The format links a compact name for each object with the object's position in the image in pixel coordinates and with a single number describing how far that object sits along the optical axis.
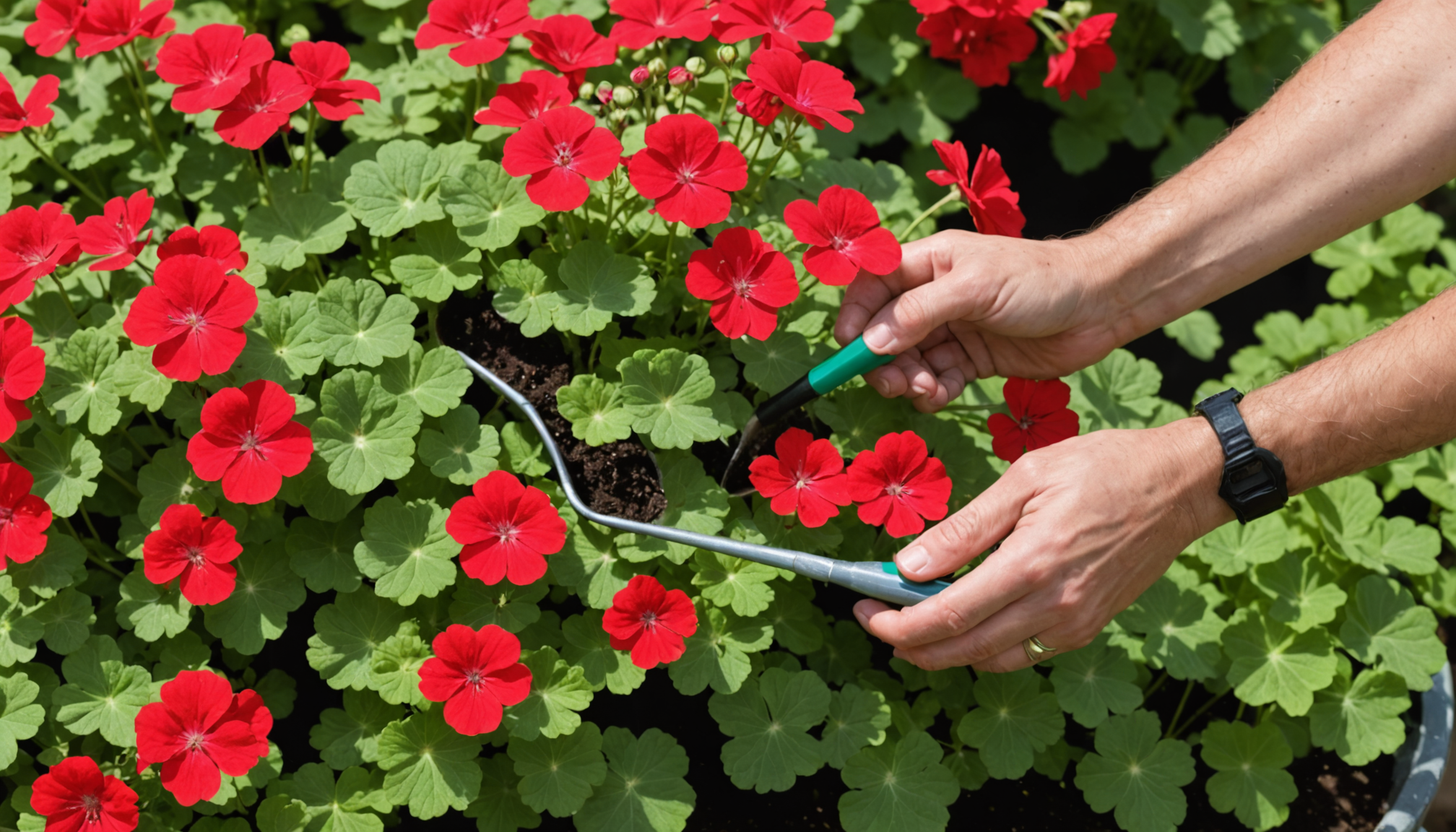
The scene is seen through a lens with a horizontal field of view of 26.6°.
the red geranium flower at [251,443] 1.24
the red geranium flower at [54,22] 1.33
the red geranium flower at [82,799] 1.24
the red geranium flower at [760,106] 1.31
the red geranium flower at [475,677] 1.25
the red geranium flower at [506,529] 1.26
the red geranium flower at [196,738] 1.24
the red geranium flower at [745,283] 1.28
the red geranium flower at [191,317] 1.24
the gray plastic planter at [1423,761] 1.39
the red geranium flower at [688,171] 1.27
